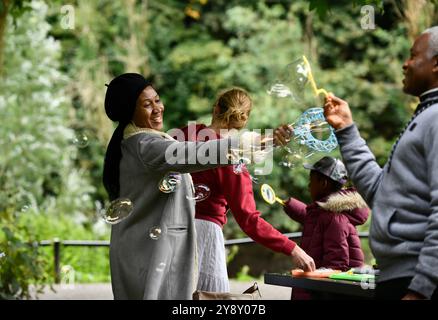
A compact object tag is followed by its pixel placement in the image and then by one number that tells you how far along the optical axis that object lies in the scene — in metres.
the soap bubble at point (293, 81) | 4.27
